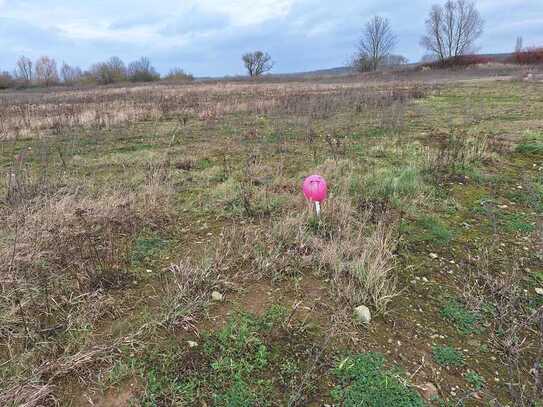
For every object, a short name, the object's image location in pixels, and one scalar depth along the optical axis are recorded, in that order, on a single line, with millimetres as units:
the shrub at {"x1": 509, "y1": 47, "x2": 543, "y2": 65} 39125
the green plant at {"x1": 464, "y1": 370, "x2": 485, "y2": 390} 2004
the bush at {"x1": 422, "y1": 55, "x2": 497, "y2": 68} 41000
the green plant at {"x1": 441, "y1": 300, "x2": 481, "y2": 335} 2412
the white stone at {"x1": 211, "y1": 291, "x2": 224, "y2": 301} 2605
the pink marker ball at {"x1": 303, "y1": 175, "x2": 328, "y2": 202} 3293
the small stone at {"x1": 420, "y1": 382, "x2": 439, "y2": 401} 1924
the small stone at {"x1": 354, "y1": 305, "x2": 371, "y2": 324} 2424
